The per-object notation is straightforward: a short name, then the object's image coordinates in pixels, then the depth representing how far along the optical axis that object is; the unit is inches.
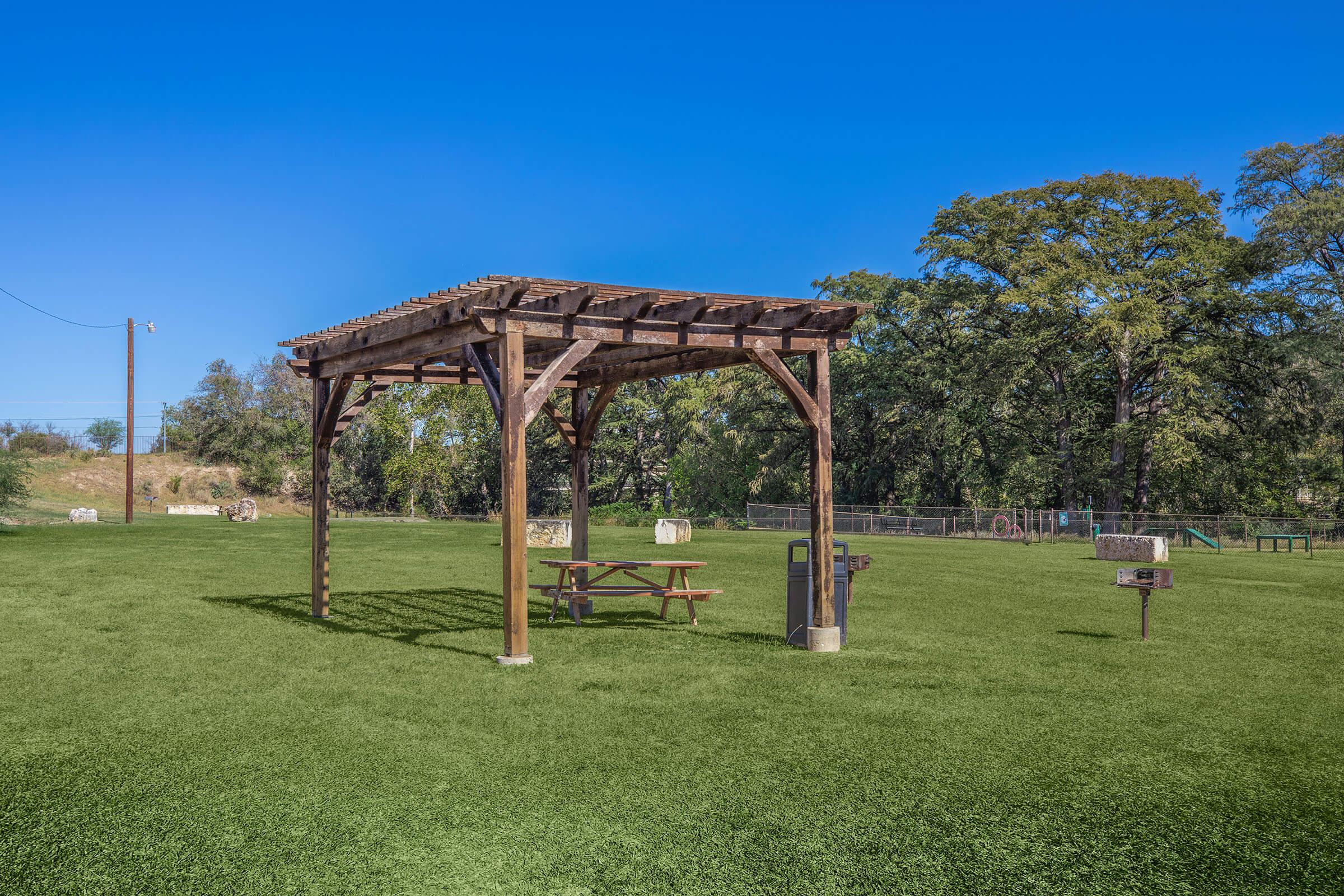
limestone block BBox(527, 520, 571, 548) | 1104.2
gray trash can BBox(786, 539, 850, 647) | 415.8
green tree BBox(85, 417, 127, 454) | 2691.9
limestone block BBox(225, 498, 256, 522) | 1534.2
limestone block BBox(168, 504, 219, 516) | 1877.5
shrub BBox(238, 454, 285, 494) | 2436.0
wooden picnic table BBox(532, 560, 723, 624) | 460.8
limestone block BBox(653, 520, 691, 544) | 1173.7
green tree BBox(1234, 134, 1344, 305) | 1393.9
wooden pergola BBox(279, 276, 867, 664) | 371.2
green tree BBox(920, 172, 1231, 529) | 1494.8
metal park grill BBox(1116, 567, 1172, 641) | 443.8
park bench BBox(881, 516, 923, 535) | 1541.6
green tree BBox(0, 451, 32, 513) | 1123.3
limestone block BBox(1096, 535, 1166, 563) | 940.0
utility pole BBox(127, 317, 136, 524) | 1509.6
